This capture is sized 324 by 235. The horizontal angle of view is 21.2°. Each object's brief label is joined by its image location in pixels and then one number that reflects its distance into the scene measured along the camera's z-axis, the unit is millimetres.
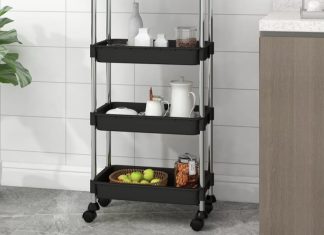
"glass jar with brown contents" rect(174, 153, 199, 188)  4448
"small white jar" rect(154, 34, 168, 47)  4349
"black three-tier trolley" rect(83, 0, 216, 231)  4236
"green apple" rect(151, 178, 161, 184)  4502
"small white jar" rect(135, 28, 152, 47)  4324
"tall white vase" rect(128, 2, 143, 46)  4439
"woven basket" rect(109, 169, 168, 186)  4536
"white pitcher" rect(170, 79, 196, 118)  4369
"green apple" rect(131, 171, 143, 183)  4543
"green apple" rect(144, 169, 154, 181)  4568
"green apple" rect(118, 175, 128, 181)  4592
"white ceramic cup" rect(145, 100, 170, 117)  4396
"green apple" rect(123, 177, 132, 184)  4558
